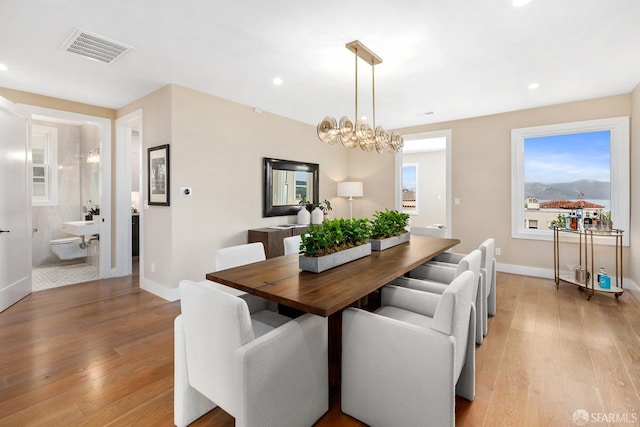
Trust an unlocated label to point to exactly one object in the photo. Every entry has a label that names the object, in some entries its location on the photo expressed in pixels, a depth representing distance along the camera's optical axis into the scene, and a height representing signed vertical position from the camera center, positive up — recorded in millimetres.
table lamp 5957 +425
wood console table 4121 -363
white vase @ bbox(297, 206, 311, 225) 5031 -101
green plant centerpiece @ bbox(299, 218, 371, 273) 2021 -247
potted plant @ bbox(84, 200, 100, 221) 5480 +24
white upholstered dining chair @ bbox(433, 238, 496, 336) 2518 -527
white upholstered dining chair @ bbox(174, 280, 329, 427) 1281 -711
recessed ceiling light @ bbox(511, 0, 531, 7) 2066 +1408
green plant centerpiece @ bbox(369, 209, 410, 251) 2760 -196
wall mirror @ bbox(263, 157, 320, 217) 4699 +430
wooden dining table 1501 -413
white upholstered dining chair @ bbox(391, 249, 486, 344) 1938 -543
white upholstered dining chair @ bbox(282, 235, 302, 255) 2930 -330
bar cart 3632 -694
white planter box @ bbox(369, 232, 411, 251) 2725 -296
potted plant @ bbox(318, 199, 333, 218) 5719 +80
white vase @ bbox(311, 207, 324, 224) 5168 -88
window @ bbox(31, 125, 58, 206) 5414 +873
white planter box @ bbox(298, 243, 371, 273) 1985 -338
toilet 5223 -614
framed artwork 3592 +448
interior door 3203 +52
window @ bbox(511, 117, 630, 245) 3973 +516
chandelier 2758 +761
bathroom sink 4883 -256
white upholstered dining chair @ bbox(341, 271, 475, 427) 1374 -745
